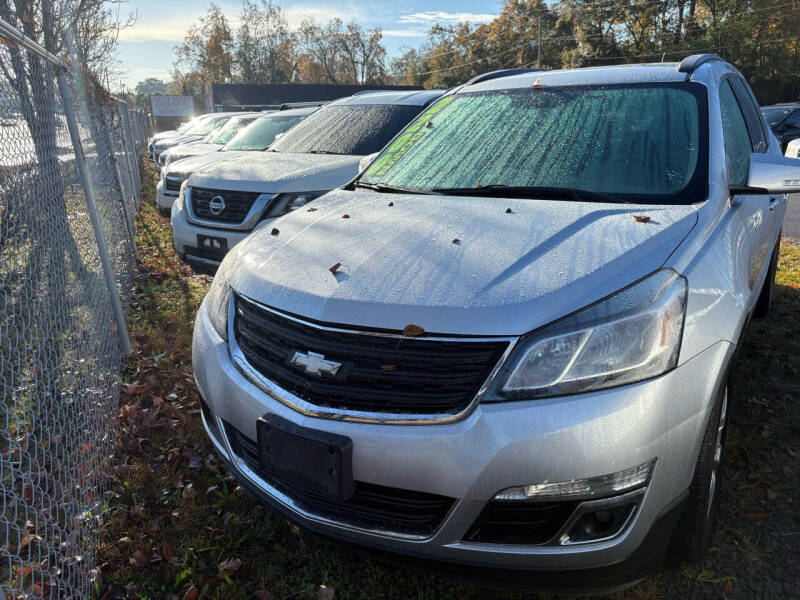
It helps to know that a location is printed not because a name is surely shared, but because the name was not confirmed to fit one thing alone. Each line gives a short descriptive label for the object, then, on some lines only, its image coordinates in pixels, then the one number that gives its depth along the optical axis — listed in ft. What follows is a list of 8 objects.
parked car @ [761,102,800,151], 48.56
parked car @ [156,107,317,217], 26.17
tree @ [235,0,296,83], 221.66
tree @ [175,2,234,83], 220.02
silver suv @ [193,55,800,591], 5.13
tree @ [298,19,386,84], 246.47
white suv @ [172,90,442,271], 16.42
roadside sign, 122.11
